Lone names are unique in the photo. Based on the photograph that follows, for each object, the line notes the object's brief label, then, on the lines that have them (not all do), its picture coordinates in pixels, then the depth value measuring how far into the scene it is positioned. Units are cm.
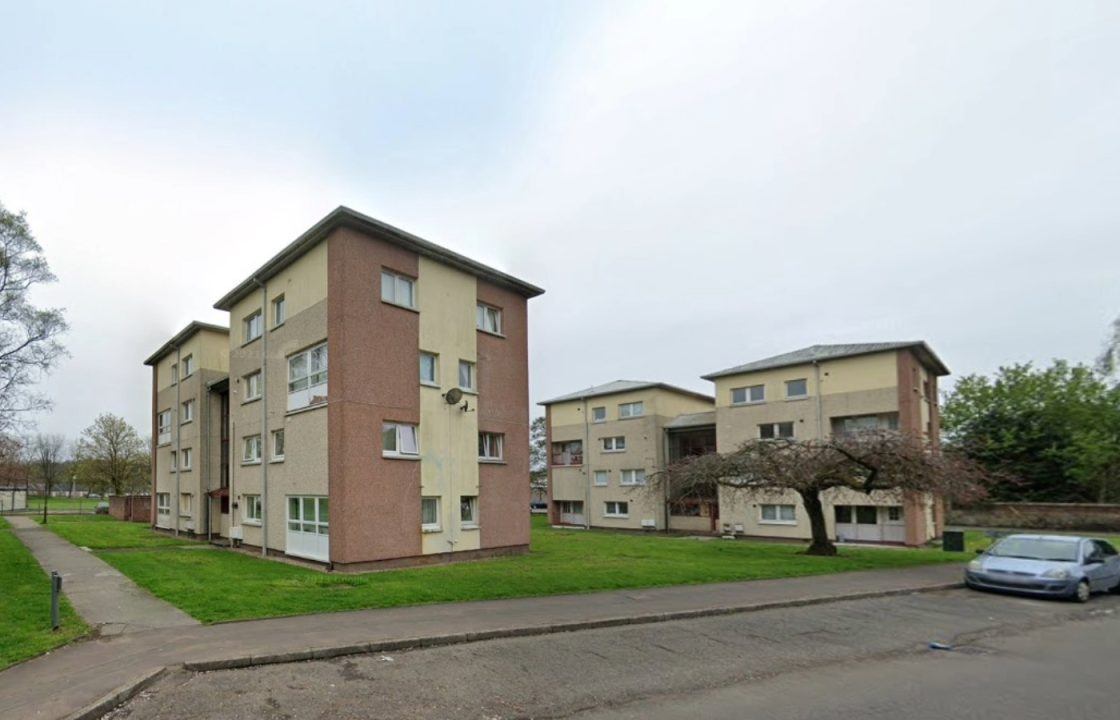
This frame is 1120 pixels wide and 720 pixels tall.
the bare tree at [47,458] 6459
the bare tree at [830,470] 2078
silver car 1411
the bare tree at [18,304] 2398
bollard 938
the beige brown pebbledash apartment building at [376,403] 1788
